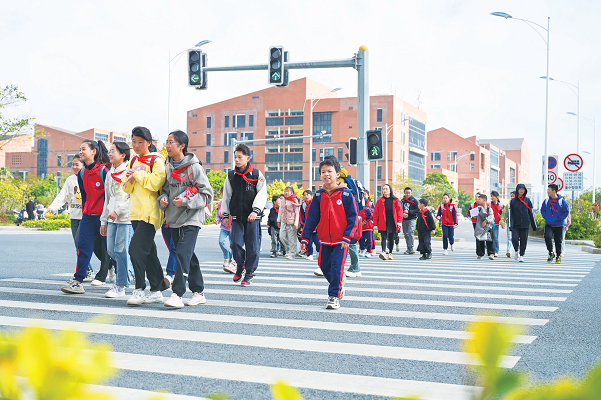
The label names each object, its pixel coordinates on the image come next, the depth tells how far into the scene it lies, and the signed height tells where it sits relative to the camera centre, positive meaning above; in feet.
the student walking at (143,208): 21.45 -0.27
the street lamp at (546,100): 70.96 +15.48
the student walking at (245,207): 27.20 -0.23
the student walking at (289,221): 45.26 -1.43
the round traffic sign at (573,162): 63.98 +5.00
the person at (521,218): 46.39 -0.94
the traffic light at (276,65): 50.55 +12.10
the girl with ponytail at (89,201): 24.28 -0.04
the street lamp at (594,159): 155.69 +12.95
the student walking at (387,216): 46.39 -0.95
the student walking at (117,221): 23.63 -0.86
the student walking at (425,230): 48.14 -2.15
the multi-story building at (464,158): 403.75 +33.88
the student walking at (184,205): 21.56 -0.15
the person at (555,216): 44.80 -0.76
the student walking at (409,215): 52.85 -0.96
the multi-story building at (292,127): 269.03 +36.64
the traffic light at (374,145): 46.14 +4.76
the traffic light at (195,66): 53.01 +12.44
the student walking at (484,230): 49.29 -2.10
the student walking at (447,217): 53.48 -1.09
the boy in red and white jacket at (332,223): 22.43 -0.79
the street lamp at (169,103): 117.51 +20.83
